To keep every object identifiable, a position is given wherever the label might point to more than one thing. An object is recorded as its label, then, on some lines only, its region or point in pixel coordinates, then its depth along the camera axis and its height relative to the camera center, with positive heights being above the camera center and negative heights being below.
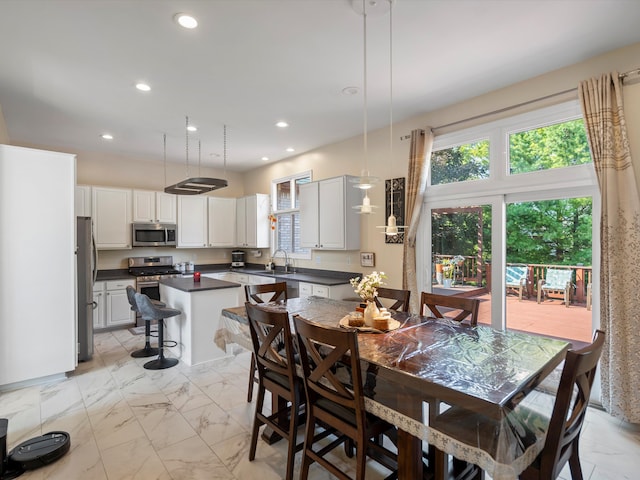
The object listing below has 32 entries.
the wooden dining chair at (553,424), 1.32 -0.79
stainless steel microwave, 5.80 +0.12
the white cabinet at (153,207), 5.83 +0.60
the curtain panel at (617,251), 2.54 -0.08
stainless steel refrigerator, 3.90 -0.52
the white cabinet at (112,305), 5.18 -1.00
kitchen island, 3.88 -0.88
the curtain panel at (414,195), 3.89 +0.53
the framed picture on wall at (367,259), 4.58 -0.25
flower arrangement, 2.26 -0.31
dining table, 1.29 -0.61
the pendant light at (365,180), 2.28 +0.43
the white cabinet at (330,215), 4.63 +0.37
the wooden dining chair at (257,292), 3.00 -0.52
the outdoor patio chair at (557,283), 3.12 -0.41
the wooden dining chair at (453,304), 2.46 -0.49
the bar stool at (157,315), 3.73 -0.83
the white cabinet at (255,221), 6.38 +0.38
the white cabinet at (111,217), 5.45 +0.40
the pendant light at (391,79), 2.26 +1.49
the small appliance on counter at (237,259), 6.99 -0.38
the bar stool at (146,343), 4.05 -1.30
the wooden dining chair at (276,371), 1.92 -0.81
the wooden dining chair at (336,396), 1.58 -0.79
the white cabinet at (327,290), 4.48 -0.68
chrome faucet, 5.98 -0.35
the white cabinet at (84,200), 5.22 +0.65
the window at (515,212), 2.99 +0.28
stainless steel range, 5.55 -0.54
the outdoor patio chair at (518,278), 3.38 -0.38
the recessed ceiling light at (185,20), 2.24 +1.49
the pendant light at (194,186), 3.77 +0.67
